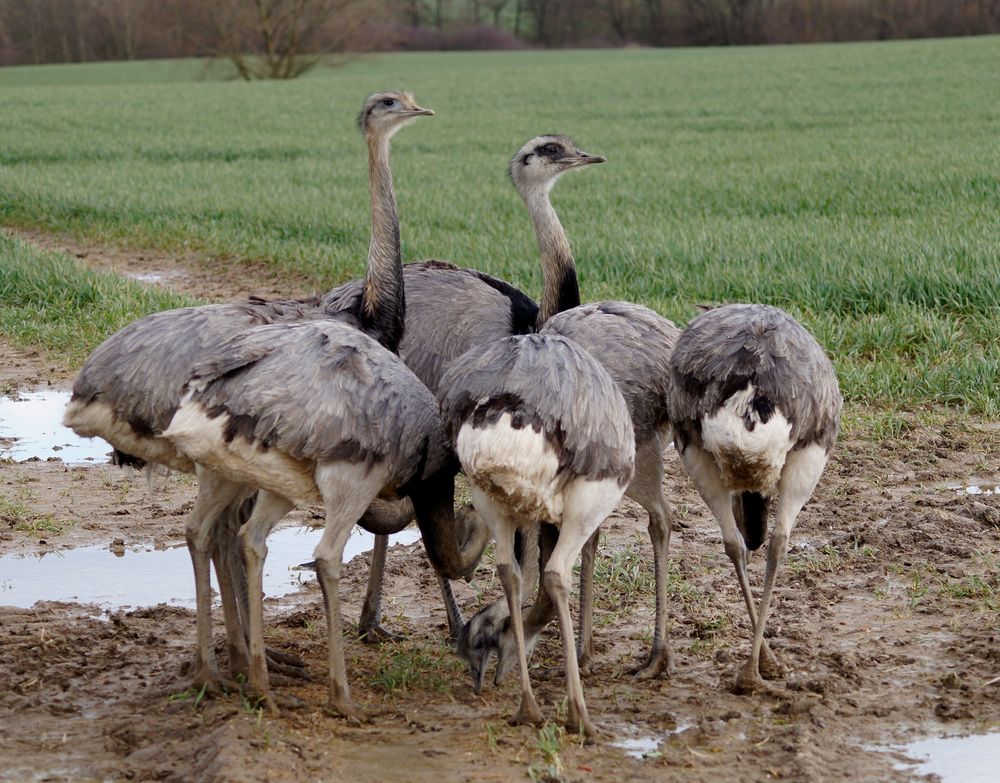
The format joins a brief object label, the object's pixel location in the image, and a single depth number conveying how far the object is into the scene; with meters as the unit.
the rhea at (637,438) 8.94
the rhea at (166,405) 9.02
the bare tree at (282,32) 103.37
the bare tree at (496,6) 172.37
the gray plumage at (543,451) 7.95
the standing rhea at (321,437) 8.26
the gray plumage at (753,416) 8.46
